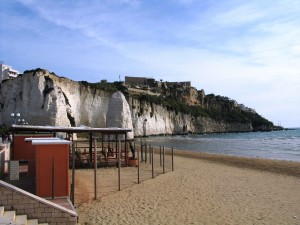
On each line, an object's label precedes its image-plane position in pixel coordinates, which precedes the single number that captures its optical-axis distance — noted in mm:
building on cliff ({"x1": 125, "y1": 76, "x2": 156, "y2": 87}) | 146188
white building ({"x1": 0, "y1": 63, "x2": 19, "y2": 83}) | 118875
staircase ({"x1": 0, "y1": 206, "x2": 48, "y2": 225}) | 7143
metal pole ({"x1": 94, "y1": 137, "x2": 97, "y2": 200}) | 12352
